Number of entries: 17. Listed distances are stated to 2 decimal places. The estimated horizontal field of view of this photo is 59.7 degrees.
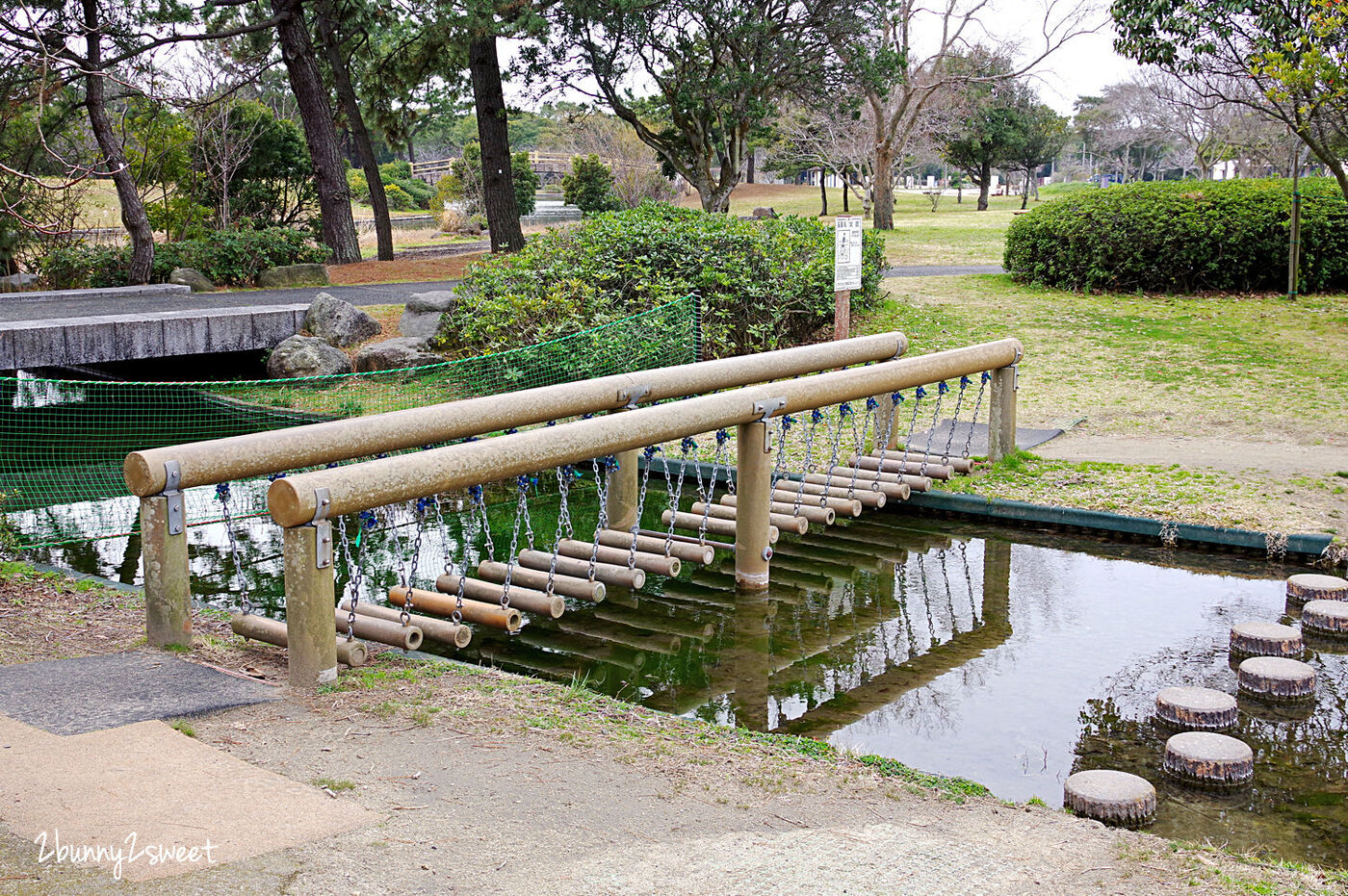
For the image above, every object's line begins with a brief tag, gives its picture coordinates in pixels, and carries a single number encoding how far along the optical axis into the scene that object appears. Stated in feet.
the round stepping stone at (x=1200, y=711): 15.25
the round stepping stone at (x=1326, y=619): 18.51
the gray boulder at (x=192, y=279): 62.13
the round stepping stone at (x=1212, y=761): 13.88
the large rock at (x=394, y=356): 41.27
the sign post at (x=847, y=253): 30.55
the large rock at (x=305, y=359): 41.75
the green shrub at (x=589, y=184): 120.47
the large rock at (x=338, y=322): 44.47
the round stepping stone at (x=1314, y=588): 19.71
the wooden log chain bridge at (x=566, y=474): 14.11
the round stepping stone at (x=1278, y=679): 16.26
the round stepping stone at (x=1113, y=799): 12.78
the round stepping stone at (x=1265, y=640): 17.56
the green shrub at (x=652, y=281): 39.01
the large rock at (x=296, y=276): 62.95
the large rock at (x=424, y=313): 43.62
